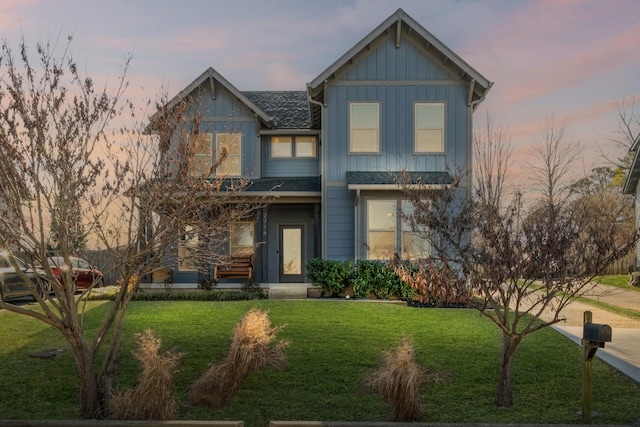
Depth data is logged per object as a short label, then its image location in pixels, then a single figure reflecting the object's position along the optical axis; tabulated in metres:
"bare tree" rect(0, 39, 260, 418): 5.89
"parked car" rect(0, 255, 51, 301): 16.23
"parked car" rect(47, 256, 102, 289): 19.06
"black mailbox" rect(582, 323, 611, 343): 5.83
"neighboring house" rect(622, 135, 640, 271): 23.56
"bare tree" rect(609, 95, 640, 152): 30.23
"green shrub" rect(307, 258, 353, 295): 15.82
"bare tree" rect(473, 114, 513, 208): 18.34
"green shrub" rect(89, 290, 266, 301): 15.68
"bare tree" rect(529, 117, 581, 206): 24.12
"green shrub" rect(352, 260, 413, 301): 15.51
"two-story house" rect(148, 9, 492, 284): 16.81
